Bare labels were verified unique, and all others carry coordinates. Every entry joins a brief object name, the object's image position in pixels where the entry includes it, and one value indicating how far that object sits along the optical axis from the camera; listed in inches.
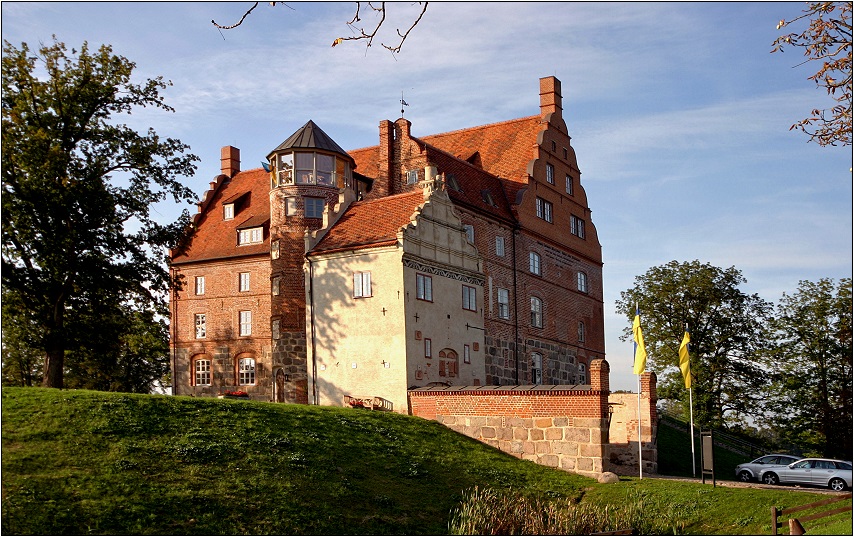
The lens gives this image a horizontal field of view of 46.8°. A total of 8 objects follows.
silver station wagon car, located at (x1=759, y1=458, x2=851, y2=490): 1341.0
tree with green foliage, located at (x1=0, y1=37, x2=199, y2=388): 1211.9
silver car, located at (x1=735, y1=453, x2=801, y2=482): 1432.1
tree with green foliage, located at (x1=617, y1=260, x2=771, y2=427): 1892.2
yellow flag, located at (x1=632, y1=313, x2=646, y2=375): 1396.4
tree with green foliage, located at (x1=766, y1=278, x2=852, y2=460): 1770.4
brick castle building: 1469.0
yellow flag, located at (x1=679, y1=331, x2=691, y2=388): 1549.0
